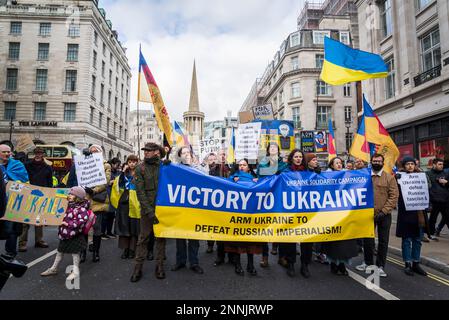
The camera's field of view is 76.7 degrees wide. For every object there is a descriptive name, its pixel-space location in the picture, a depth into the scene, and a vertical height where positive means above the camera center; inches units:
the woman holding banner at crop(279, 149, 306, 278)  178.4 -43.8
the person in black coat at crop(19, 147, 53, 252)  246.4 +5.6
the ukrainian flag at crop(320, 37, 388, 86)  257.3 +107.9
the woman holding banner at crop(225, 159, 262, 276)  180.9 -44.0
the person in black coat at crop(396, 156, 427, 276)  185.5 -35.5
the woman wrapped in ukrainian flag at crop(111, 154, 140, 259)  218.9 -27.7
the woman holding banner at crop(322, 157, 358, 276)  175.5 -44.1
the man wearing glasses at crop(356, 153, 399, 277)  178.5 -20.6
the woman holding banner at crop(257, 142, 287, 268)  226.8 +13.6
